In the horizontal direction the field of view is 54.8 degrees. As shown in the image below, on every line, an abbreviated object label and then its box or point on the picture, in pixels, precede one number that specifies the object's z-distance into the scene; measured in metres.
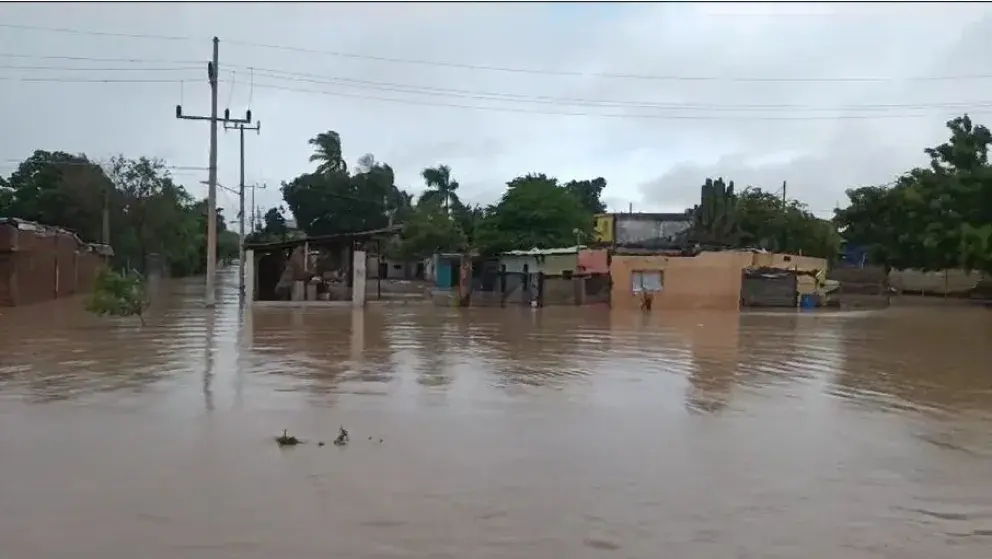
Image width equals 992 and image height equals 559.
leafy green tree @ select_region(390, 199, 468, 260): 59.03
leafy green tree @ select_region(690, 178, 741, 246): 47.09
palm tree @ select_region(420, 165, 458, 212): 75.12
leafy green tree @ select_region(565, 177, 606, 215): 84.52
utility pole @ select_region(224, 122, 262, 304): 38.05
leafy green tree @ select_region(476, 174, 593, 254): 48.31
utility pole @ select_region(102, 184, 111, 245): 52.44
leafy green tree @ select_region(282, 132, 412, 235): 66.88
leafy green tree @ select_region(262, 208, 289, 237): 75.69
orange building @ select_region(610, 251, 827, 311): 37.16
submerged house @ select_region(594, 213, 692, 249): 56.44
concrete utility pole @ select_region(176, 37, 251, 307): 32.78
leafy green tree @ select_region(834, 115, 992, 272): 40.75
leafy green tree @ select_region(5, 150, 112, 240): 52.72
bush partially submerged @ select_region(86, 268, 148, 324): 23.06
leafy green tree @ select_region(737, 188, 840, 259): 52.72
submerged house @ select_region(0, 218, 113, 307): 32.47
